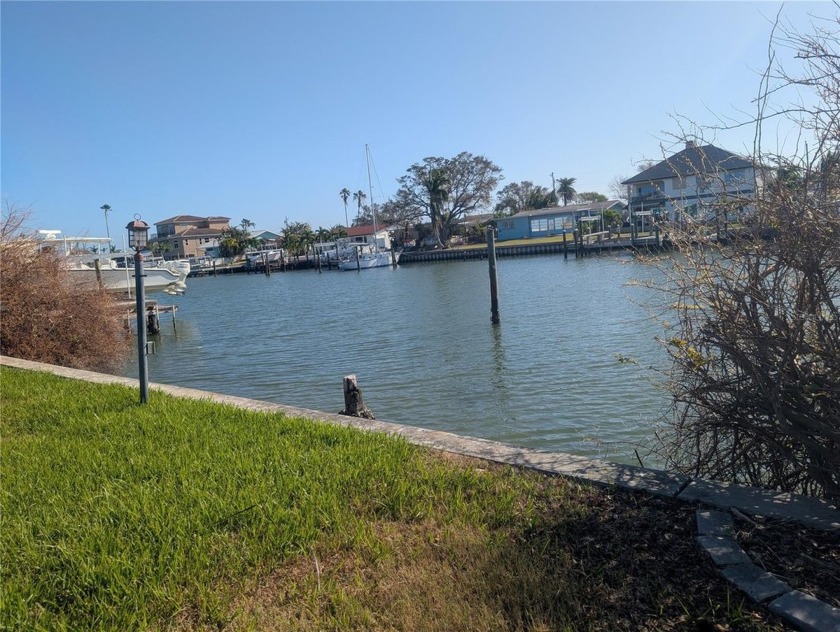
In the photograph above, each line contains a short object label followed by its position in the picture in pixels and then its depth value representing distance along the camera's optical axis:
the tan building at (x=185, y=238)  118.50
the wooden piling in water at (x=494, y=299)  22.34
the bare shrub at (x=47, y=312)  14.77
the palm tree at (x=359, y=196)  146.38
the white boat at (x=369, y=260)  78.69
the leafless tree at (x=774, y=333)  3.94
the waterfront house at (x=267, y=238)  113.19
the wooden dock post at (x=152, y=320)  25.72
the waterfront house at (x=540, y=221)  89.88
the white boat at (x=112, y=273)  18.16
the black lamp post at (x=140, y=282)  7.02
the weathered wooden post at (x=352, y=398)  8.43
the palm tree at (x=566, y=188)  120.88
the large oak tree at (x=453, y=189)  91.38
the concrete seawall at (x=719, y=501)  2.87
